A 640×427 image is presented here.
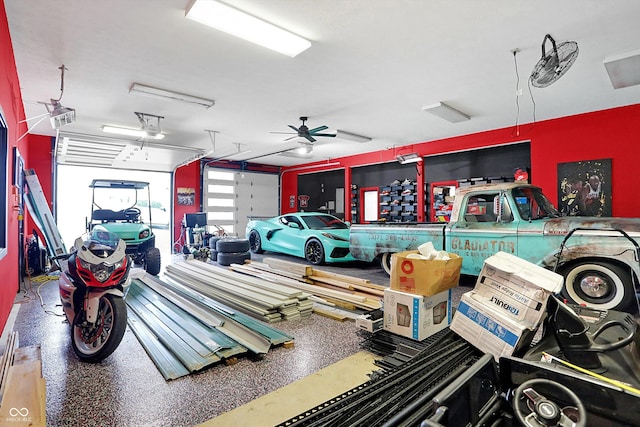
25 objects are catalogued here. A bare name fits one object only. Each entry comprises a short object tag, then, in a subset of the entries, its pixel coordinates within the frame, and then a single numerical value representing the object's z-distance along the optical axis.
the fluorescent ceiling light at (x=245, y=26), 2.85
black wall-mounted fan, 3.07
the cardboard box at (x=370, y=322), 2.85
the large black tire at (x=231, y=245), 6.70
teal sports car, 6.75
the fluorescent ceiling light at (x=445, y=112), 5.53
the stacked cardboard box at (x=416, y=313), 2.58
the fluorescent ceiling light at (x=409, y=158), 8.46
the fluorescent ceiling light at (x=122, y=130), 6.78
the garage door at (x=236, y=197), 11.25
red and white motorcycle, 2.49
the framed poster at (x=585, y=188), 5.63
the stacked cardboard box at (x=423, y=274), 2.60
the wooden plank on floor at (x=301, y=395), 1.82
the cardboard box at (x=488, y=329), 1.94
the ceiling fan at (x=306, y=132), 6.26
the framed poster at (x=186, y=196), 10.38
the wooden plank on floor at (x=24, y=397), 1.62
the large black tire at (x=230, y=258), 6.61
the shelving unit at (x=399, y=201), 8.94
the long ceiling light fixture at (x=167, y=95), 4.68
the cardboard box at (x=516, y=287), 1.95
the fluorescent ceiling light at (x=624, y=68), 3.79
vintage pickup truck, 3.59
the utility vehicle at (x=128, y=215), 5.95
